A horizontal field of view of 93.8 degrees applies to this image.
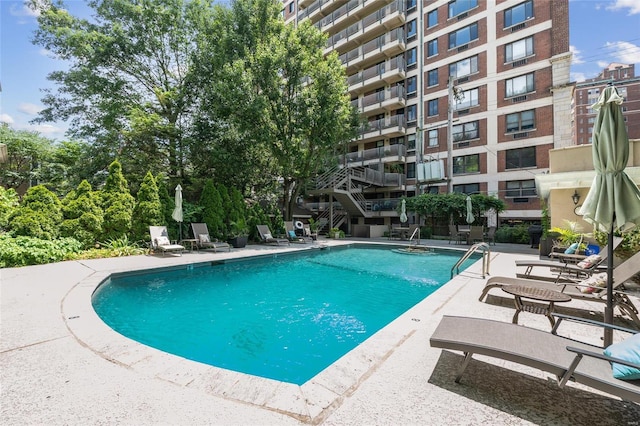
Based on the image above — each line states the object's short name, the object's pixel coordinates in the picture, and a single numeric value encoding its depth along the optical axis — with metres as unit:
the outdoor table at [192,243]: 12.80
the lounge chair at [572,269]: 5.60
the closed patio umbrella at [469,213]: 17.73
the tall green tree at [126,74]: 17.02
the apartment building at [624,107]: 76.88
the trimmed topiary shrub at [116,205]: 11.59
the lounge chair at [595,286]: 3.84
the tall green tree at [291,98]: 15.70
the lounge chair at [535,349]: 1.94
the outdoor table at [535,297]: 3.60
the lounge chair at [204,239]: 13.12
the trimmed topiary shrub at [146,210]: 12.40
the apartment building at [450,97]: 20.58
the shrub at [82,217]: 10.70
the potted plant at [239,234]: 14.48
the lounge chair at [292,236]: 16.97
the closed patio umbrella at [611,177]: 3.13
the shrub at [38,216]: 9.50
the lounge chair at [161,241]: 10.96
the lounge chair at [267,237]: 15.72
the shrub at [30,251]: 8.11
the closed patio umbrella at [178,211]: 12.23
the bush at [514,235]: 18.38
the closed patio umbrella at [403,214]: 19.09
